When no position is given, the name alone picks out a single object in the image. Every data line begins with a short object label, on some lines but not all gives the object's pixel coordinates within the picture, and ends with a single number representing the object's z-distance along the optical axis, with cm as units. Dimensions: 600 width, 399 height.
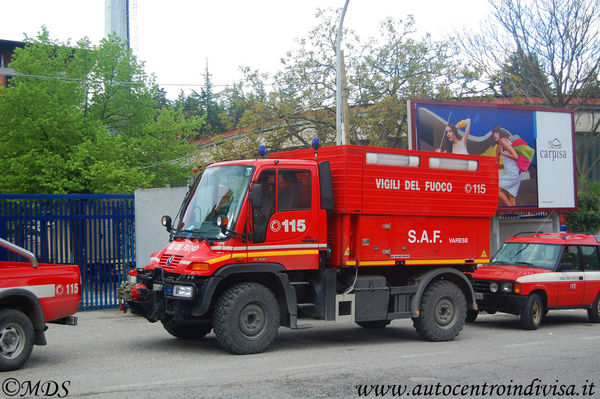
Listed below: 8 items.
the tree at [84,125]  2153
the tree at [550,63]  2923
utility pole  1867
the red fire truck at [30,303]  810
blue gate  1369
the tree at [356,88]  2802
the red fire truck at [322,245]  924
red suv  1256
